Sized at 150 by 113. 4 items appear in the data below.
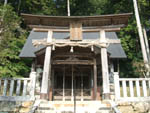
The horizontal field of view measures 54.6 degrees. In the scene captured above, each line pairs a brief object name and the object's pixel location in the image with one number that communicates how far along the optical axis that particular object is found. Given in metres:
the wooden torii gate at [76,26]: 6.23
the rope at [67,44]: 6.28
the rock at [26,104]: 5.28
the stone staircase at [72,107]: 4.90
